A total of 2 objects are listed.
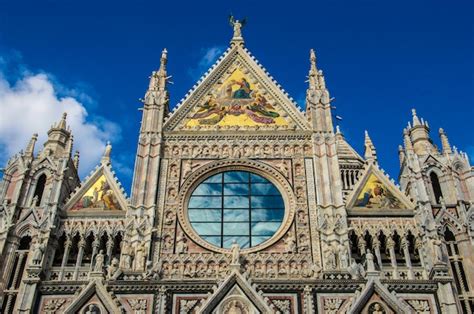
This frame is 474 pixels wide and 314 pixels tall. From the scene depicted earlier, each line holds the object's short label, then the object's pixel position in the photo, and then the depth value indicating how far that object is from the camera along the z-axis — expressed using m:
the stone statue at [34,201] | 18.86
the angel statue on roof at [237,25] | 24.52
